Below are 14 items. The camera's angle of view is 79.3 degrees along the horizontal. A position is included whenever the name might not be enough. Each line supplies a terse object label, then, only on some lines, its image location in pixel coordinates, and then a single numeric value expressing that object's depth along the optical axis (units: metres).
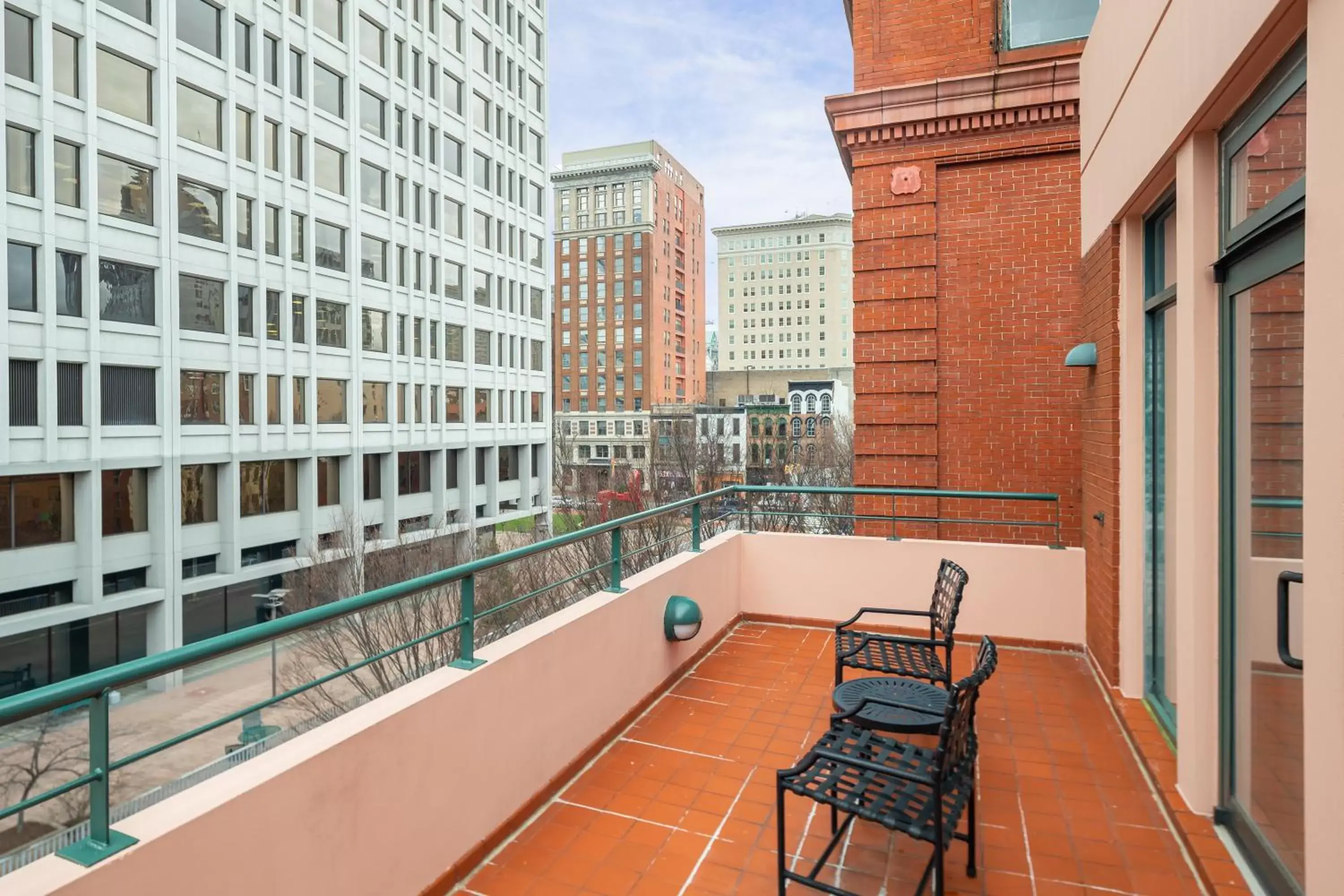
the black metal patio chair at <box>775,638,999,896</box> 2.70
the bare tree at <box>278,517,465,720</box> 20.41
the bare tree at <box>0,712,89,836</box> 18.66
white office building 24.00
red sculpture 39.22
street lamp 28.53
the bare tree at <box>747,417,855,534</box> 33.53
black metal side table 3.64
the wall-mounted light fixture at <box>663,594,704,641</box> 5.32
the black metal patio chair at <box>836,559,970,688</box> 4.43
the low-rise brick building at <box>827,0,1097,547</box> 7.59
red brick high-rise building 90.38
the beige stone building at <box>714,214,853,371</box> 118.94
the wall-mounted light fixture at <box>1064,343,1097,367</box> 5.66
